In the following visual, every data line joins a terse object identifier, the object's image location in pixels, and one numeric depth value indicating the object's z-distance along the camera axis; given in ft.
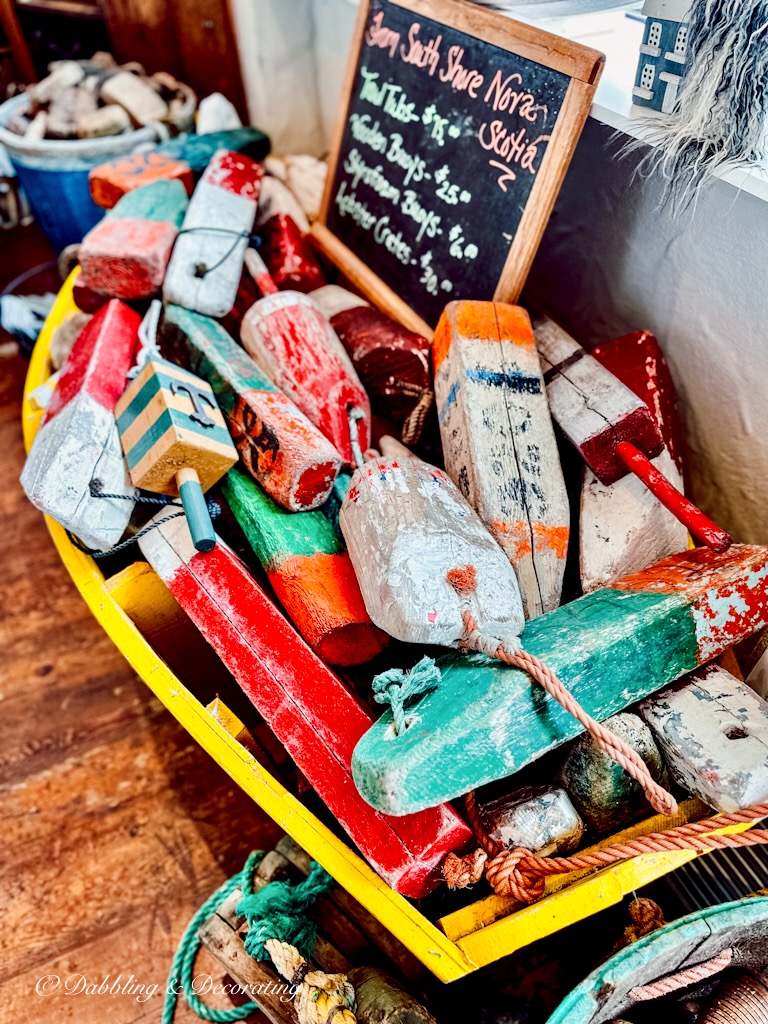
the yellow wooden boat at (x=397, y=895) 3.48
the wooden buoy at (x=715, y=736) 3.50
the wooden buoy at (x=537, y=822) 3.74
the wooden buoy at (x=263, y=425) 4.71
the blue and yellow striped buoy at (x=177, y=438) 4.66
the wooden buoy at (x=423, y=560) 3.76
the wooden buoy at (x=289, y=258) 6.68
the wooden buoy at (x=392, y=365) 5.44
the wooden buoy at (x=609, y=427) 4.24
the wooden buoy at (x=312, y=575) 4.33
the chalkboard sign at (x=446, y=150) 5.00
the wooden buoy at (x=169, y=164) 7.21
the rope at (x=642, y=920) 4.04
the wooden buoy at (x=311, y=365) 5.33
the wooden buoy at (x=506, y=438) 4.54
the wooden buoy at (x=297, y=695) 3.72
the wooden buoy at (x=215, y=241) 6.09
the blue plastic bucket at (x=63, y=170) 8.55
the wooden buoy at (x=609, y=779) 3.84
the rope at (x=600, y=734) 3.31
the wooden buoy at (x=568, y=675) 3.49
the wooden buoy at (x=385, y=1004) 3.91
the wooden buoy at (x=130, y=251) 6.13
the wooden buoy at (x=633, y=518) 4.62
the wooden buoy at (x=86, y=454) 4.83
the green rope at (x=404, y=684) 3.62
